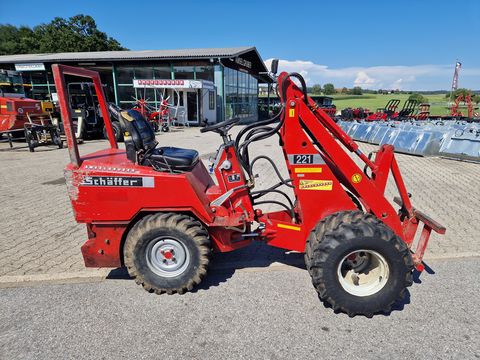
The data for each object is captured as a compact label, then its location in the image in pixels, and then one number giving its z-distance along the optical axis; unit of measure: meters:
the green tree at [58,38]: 42.80
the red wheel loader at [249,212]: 2.68
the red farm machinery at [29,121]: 11.82
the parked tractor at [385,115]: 19.64
